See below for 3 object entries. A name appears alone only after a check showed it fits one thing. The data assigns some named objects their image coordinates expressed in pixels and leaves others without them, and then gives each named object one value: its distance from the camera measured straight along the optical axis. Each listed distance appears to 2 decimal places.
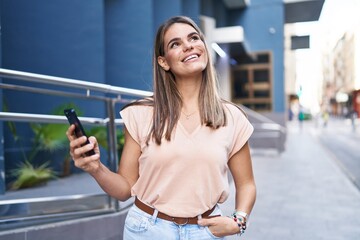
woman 1.46
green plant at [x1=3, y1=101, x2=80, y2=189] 3.97
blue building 5.39
